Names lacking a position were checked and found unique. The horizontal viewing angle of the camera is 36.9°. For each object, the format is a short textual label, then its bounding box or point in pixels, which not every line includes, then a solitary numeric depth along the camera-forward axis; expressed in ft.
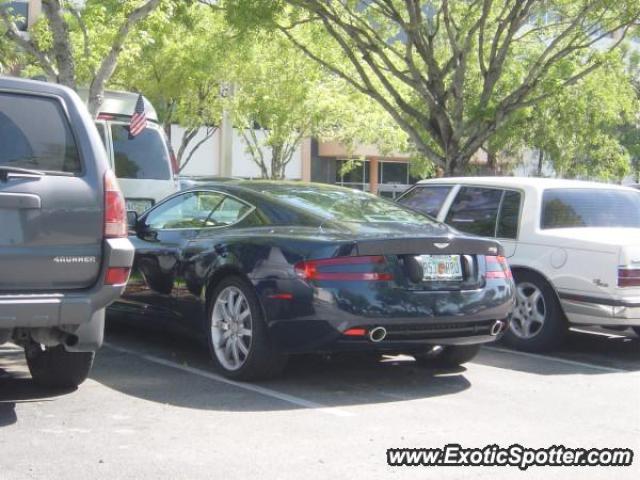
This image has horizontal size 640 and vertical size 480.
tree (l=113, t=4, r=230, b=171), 73.41
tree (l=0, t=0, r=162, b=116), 39.34
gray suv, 17.33
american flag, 45.68
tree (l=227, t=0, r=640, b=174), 46.57
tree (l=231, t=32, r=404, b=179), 79.51
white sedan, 26.45
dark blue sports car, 20.93
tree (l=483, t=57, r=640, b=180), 74.38
